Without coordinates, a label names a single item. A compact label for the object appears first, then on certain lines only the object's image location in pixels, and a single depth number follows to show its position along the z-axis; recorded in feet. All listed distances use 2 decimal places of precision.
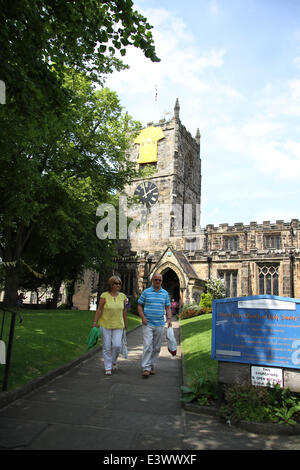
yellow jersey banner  153.69
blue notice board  15.94
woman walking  23.41
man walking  23.17
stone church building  94.63
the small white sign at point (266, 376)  15.97
